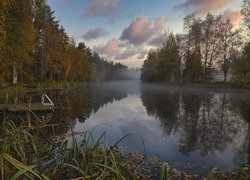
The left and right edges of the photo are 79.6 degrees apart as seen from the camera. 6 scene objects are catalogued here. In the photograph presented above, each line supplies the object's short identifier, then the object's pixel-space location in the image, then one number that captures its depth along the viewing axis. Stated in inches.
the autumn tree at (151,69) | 2147.4
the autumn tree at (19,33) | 712.6
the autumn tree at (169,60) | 1750.0
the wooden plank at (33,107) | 412.0
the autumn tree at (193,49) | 1501.0
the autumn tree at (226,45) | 1414.5
